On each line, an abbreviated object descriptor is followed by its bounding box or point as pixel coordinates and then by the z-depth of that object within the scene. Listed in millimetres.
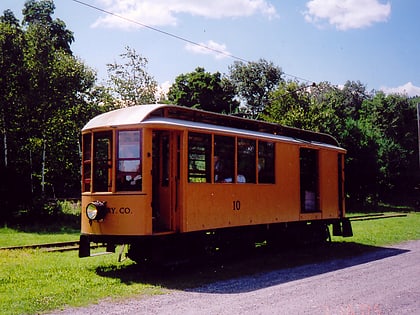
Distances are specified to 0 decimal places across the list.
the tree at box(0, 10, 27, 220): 23042
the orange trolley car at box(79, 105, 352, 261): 9500
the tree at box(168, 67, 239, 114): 48281
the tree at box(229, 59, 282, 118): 58375
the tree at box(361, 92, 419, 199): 43853
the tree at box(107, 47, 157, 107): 31797
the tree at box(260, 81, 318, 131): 35359
